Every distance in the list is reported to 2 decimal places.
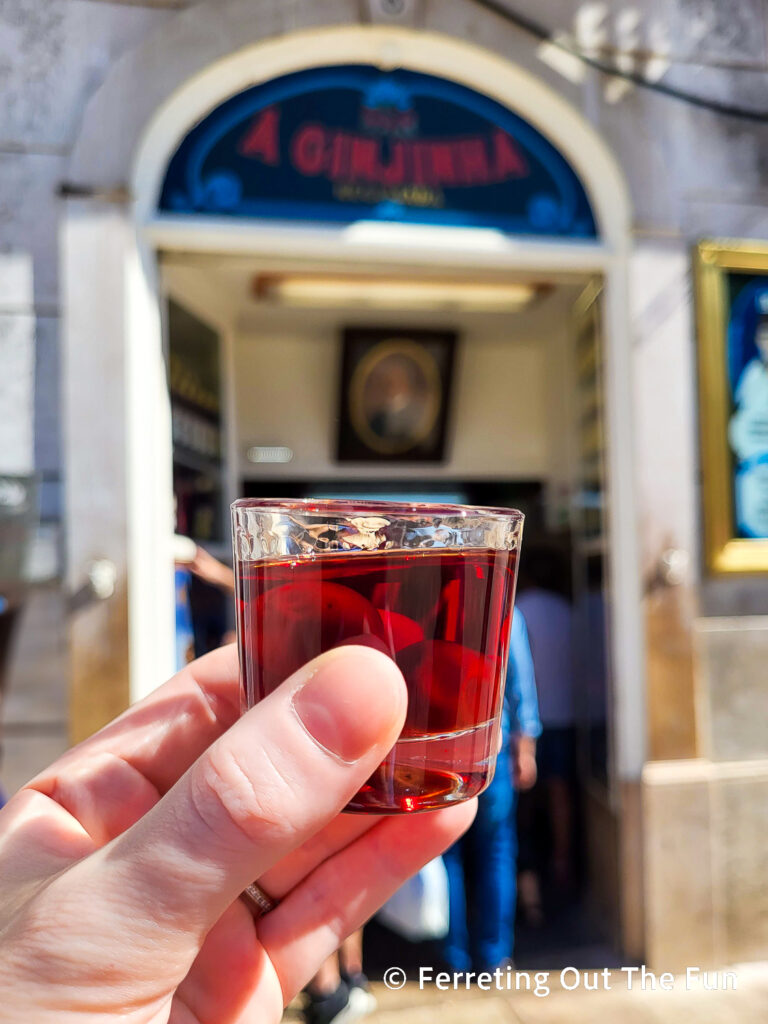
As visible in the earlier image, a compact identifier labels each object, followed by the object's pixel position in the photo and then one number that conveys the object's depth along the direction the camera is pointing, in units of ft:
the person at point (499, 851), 11.64
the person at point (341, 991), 10.68
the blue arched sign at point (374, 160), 11.35
